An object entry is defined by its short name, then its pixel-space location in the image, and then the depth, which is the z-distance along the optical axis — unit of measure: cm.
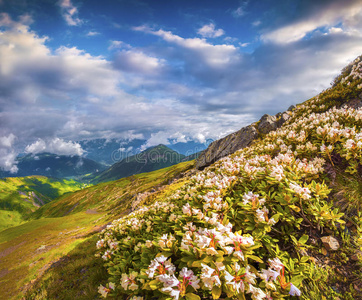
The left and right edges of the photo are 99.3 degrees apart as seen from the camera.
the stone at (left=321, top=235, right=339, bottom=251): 343
